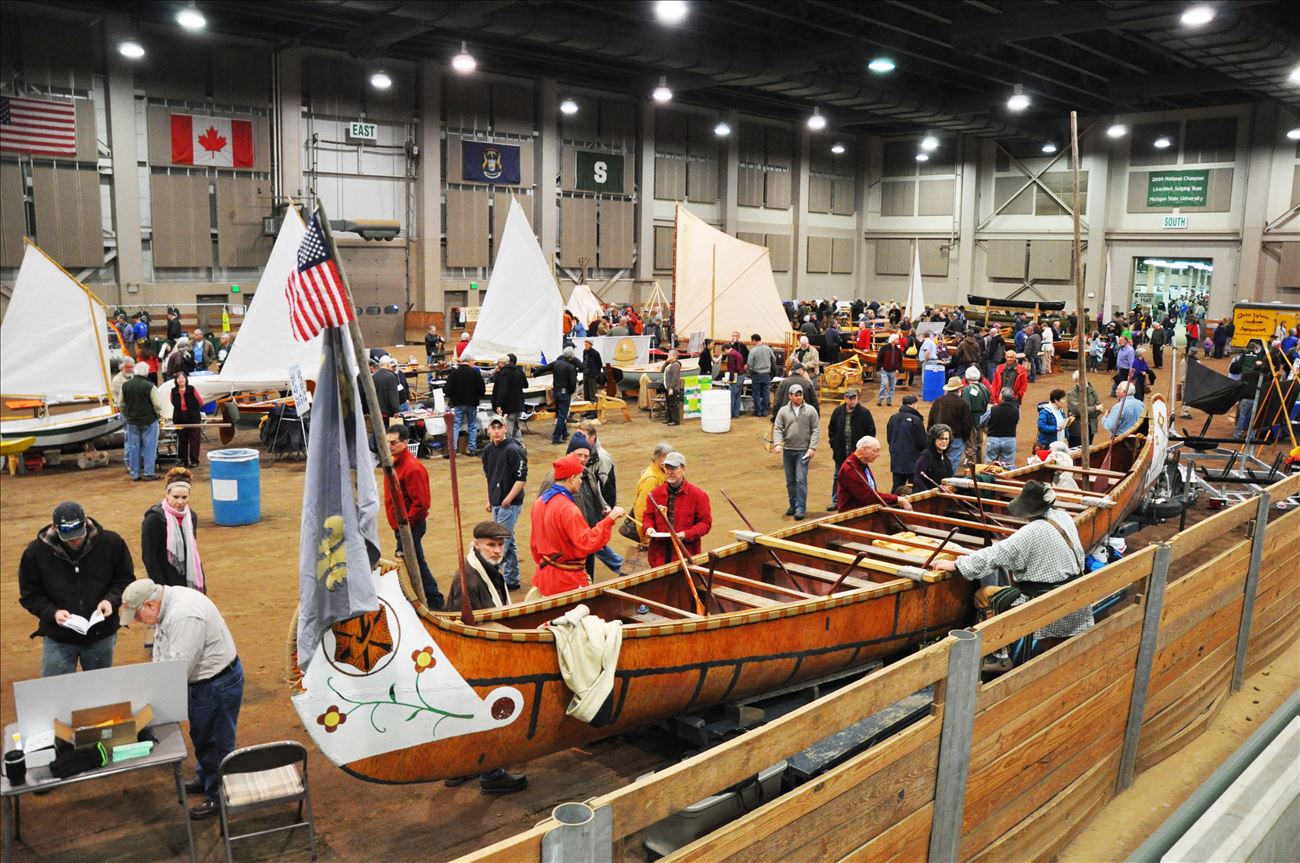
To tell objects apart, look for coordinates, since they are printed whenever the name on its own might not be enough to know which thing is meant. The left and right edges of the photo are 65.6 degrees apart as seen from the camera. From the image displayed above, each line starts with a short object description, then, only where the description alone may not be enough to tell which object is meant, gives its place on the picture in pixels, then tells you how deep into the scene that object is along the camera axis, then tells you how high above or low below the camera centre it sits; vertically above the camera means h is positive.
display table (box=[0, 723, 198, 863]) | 5.13 -2.39
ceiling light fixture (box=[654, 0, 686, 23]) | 21.22 +6.47
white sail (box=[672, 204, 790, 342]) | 22.42 +0.73
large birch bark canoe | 5.10 -1.98
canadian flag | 29.61 +4.97
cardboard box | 5.30 -2.22
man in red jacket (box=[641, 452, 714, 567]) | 8.34 -1.64
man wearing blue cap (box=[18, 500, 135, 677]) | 6.37 -1.78
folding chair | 5.50 -2.67
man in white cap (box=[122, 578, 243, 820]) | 5.72 -2.01
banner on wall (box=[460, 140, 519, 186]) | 35.22 +5.29
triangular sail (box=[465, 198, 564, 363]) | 18.52 +0.15
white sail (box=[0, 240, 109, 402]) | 14.35 -0.44
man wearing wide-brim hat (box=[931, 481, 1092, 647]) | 6.98 -1.64
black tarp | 13.48 -0.88
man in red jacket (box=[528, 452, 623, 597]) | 7.29 -1.59
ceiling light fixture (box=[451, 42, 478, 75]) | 26.19 +6.49
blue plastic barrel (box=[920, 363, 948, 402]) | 22.69 -1.37
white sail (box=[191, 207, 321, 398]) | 15.90 -0.50
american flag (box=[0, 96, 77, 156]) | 26.50 +4.75
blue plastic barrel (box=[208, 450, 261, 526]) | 12.52 -2.20
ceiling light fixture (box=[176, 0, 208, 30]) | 23.67 +6.78
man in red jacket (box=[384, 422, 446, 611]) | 9.12 -1.53
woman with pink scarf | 7.01 -1.61
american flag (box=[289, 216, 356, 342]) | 4.97 +0.08
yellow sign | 28.26 +0.14
